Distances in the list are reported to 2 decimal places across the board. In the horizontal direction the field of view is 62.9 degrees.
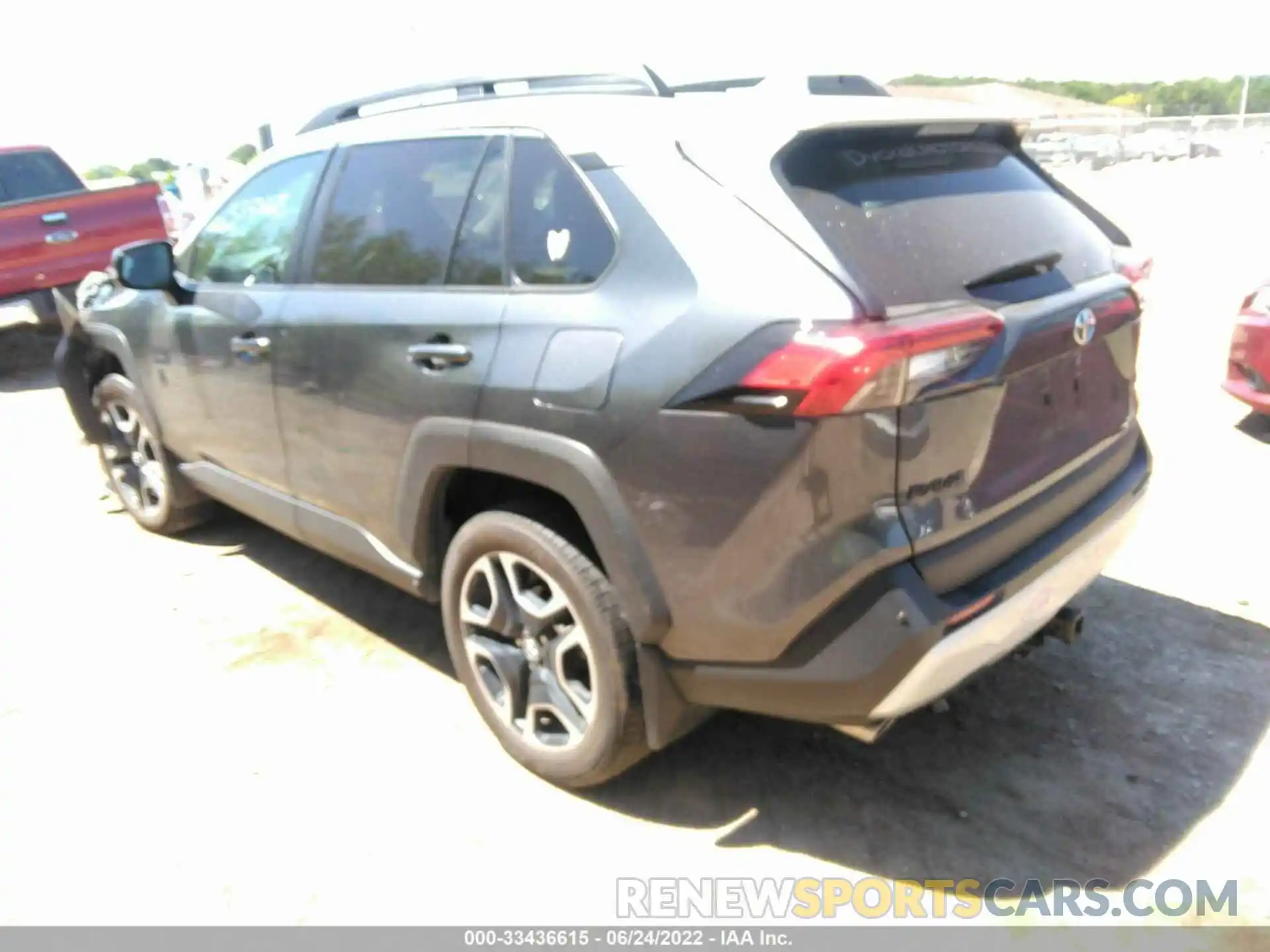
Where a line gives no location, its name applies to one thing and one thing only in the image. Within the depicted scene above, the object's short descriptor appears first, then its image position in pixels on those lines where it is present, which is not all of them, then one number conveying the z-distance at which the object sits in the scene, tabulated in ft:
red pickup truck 27.96
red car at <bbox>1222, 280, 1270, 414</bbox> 17.16
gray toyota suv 7.57
